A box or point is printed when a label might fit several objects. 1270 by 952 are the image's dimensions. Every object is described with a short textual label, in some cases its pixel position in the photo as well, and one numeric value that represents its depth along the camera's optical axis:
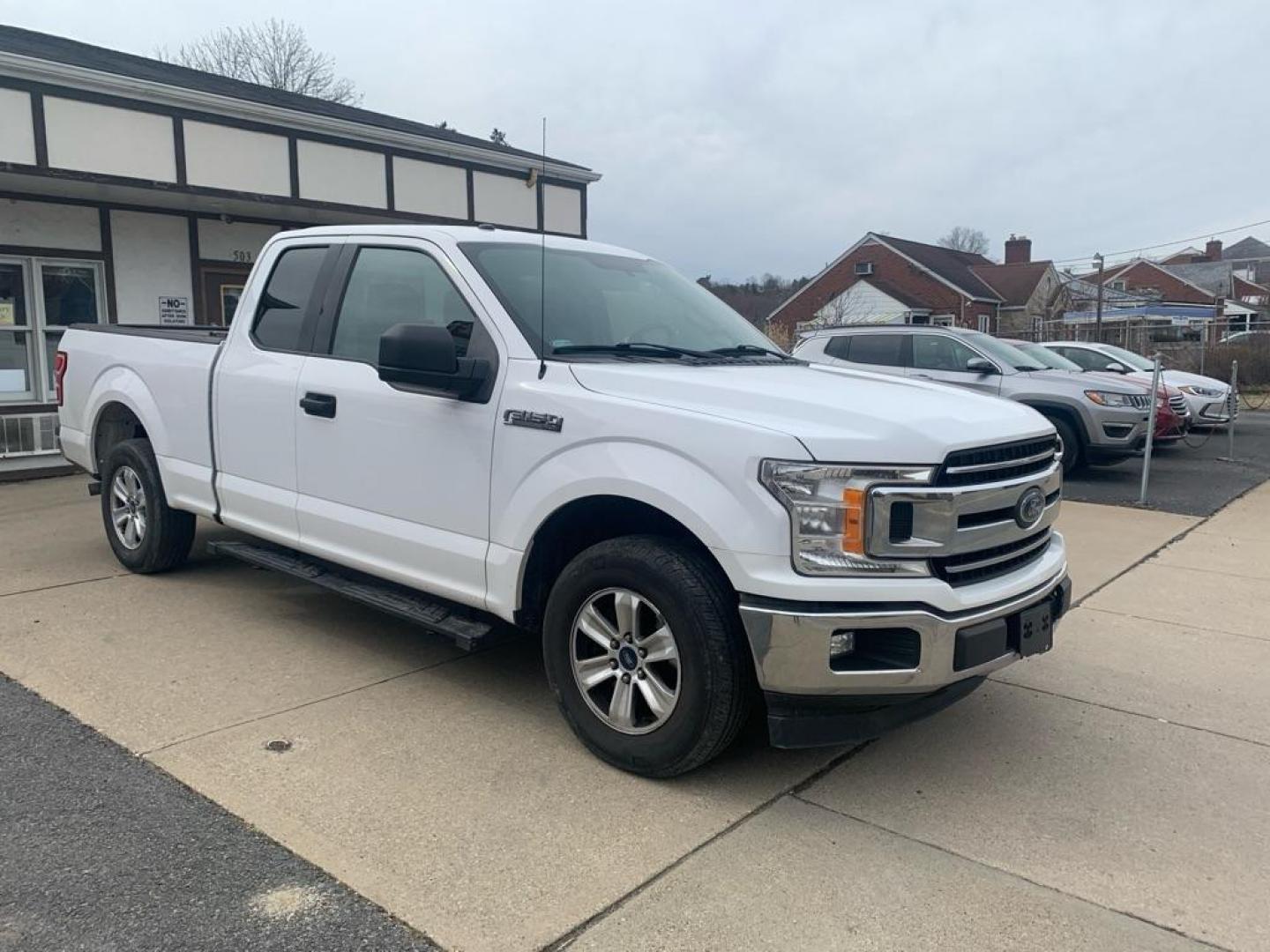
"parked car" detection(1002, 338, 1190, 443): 12.38
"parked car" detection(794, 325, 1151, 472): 10.98
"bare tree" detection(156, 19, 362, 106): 38.88
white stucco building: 9.79
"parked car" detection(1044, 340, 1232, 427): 14.72
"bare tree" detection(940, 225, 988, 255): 81.94
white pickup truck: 3.10
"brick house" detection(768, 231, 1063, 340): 44.09
